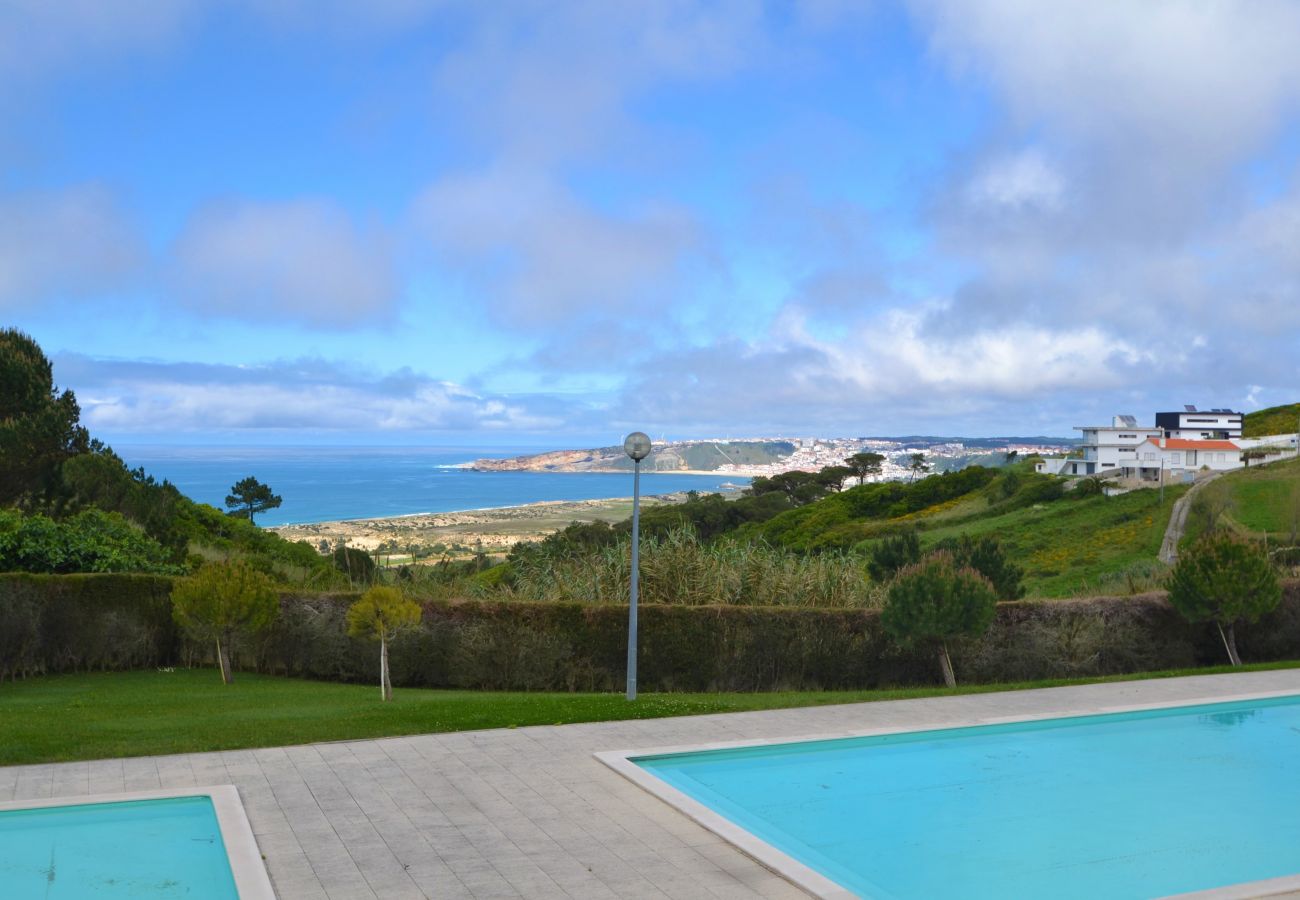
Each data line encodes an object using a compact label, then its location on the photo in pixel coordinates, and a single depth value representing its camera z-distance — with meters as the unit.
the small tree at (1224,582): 13.38
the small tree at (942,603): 12.09
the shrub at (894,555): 17.91
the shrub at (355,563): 17.71
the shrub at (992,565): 16.34
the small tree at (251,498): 44.12
